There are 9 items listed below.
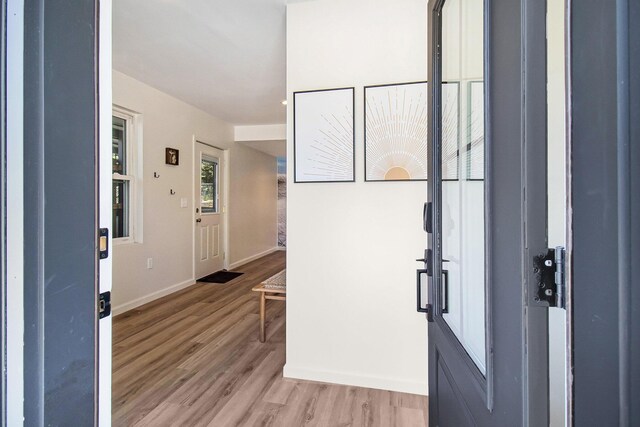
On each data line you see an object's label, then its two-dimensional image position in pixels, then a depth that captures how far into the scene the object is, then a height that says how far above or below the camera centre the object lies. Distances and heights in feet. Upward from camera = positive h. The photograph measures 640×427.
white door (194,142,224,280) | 14.89 +0.19
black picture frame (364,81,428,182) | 5.97 +1.53
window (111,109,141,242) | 10.84 +1.30
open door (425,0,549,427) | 1.53 +0.00
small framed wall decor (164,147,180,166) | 12.55 +2.42
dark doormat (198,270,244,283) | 15.00 -3.28
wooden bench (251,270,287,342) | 8.27 -2.13
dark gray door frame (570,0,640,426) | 1.23 +0.01
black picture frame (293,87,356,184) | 6.31 +1.41
